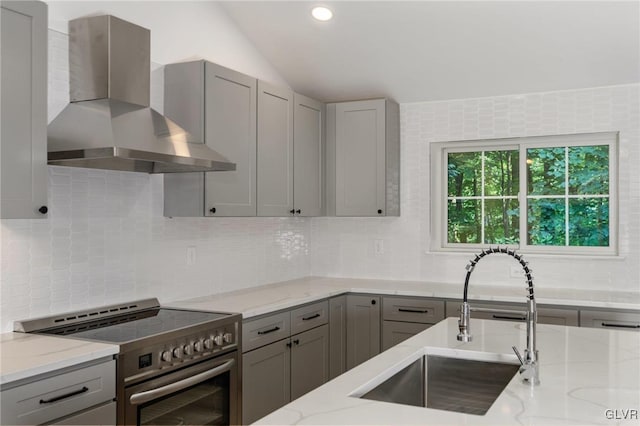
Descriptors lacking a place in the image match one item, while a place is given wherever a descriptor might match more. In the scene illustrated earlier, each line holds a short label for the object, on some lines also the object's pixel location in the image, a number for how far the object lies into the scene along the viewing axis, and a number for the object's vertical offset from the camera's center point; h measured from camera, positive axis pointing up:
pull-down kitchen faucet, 1.88 -0.43
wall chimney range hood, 2.70 +0.48
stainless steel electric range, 2.60 -0.69
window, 4.43 +0.16
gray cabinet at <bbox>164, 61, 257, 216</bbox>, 3.54 +0.53
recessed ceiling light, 4.01 +1.35
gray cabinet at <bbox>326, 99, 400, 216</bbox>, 4.76 +0.44
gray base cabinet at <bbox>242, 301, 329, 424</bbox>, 3.52 -0.94
